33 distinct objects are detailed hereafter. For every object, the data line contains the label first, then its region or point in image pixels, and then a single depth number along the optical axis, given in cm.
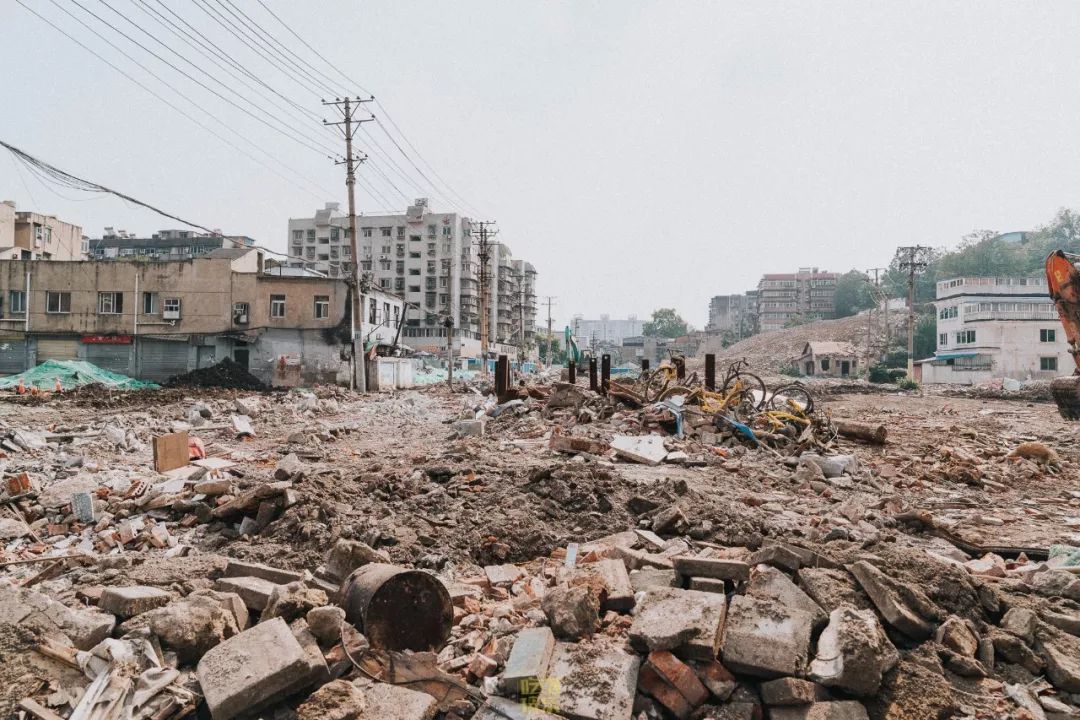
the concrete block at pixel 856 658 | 275
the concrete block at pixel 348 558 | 403
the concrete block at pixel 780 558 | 371
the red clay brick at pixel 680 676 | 281
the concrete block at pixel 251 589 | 362
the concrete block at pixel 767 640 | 285
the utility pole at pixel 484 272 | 4166
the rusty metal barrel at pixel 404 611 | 329
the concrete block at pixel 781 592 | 327
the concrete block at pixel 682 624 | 294
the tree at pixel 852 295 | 9488
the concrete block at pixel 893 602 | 318
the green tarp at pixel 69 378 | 2409
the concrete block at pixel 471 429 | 1221
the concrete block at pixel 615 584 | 354
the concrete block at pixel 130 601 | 354
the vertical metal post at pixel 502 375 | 1622
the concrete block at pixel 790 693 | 272
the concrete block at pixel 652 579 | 382
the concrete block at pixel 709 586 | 356
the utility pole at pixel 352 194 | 2508
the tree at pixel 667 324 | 11981
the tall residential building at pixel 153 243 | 7625
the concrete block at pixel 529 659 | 283
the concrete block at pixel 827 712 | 266
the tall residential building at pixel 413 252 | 7444
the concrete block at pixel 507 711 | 269
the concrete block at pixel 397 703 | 272
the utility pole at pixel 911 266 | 4084
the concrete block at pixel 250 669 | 274
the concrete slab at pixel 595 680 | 273
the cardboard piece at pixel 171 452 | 777
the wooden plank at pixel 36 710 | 269
